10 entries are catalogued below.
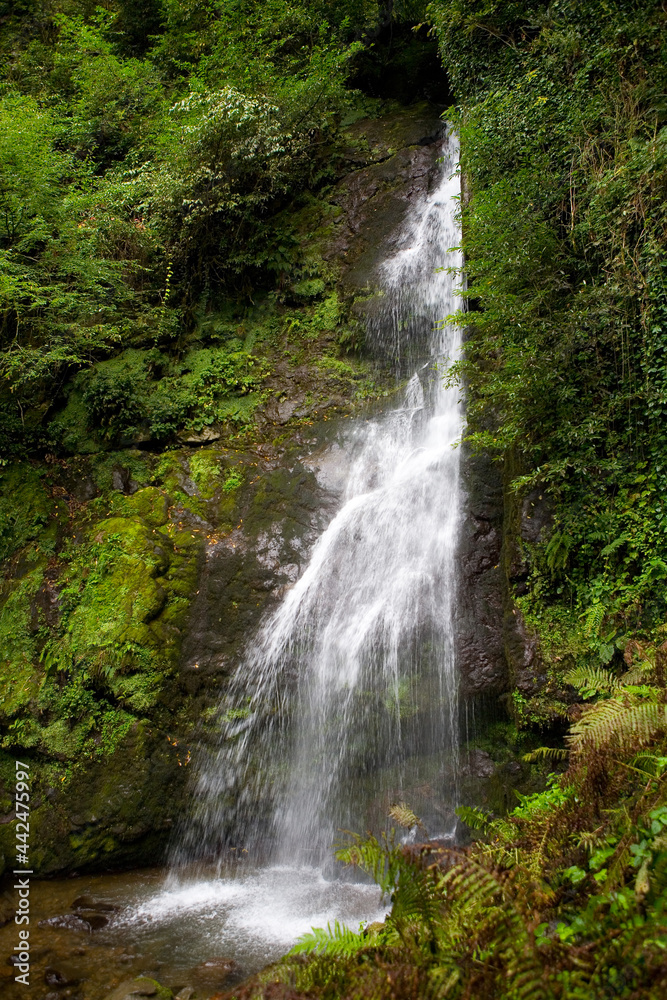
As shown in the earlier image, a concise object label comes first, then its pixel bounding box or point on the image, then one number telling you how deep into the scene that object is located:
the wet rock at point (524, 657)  5.38
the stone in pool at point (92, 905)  5.29
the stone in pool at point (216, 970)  4.16
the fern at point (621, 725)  2.94
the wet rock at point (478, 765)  5.45
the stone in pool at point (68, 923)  4.99
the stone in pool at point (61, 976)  4.31
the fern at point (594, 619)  5.07
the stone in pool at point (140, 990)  3.95
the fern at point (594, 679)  4.21
